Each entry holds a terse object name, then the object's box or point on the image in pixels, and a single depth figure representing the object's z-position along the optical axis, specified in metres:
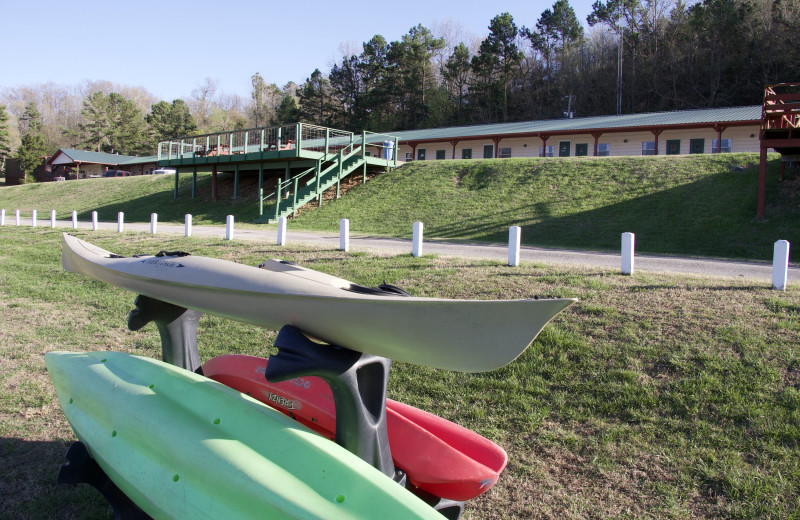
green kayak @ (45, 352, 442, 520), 1.96
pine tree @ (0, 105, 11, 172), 65.94
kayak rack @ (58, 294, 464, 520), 2.21
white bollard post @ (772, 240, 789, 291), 6.09
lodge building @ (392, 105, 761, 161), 25.73
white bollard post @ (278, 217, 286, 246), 10.92
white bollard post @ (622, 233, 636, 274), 6.96
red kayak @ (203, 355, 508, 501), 2.51
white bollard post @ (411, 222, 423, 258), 8.79
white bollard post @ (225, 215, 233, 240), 12.27
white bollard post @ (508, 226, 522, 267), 7.62
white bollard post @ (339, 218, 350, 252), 9.81
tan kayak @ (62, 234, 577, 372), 1.87
